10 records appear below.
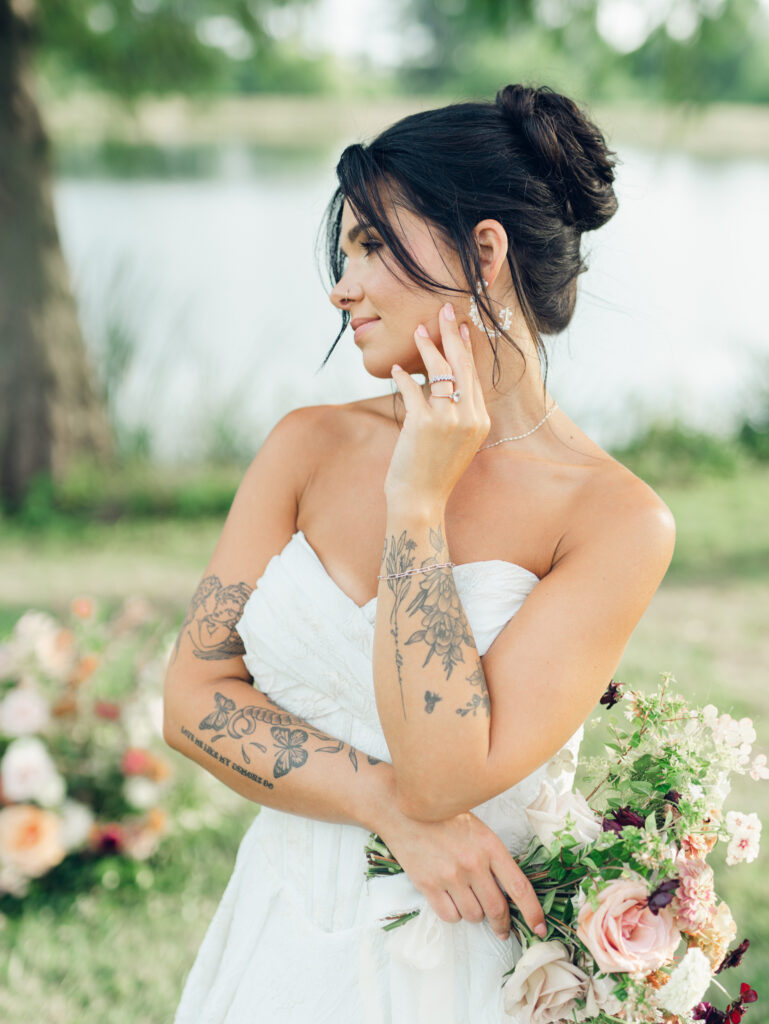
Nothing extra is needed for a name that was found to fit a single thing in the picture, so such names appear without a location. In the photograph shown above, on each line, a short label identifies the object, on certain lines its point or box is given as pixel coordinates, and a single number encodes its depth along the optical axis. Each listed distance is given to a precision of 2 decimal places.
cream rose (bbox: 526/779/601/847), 1.54
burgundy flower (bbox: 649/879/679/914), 1.38
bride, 1.56
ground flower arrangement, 3.37
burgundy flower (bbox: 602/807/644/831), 1.44
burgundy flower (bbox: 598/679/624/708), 1.66
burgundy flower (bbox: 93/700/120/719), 3.54
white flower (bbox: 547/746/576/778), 1.68
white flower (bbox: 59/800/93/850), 3.38
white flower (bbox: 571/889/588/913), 1.45
